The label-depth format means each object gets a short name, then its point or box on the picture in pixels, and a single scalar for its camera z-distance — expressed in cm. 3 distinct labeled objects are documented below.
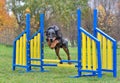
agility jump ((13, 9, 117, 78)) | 927
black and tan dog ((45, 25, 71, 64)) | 1043
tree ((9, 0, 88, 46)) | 3428
